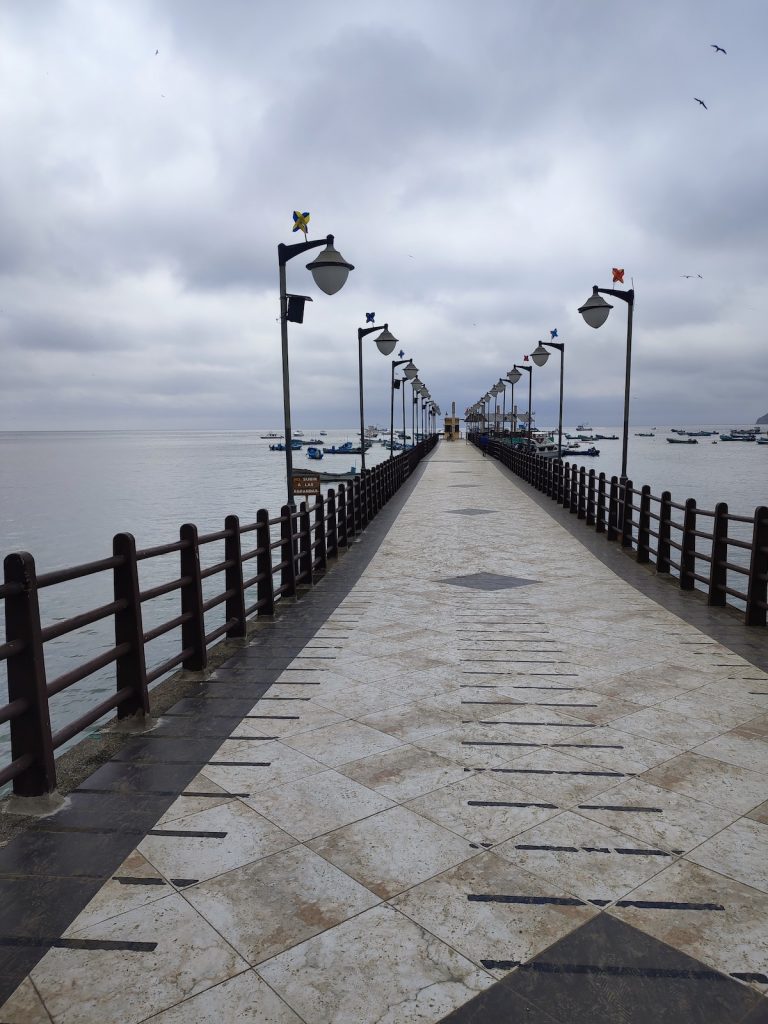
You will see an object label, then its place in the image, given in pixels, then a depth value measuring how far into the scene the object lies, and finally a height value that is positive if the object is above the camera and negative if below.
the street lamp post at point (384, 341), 21.79 +2.56
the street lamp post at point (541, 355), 27.75 +2.58
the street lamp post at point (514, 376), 40.22 +2.56
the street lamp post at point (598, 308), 14.66 +2.37
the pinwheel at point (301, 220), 10.19 +2.90
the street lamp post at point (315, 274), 9.98 +2.09
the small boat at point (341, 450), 170.00 -6.80
